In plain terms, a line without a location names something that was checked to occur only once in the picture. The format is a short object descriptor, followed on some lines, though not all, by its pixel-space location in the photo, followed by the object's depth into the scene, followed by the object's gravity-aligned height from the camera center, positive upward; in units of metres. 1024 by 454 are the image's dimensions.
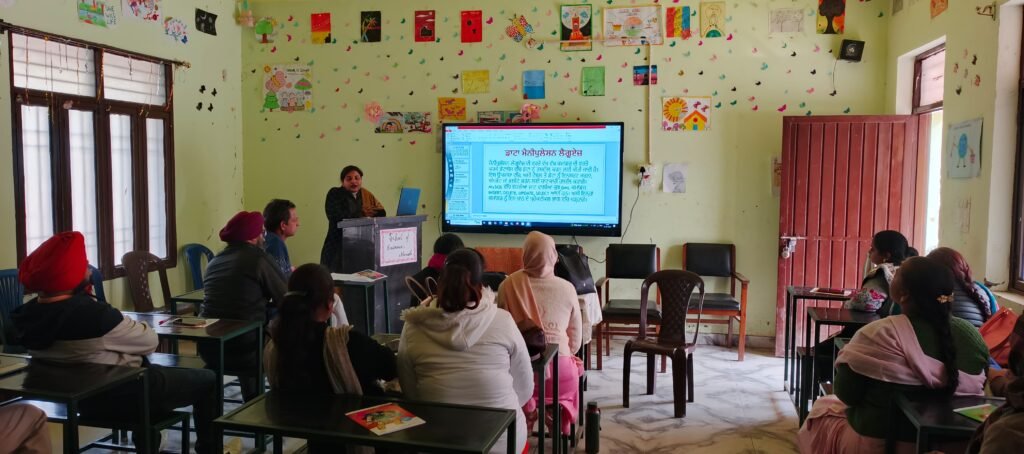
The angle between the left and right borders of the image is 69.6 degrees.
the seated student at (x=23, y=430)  2.28 -0.79
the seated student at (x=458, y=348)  2.33 -0.53
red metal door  5.27 -0.05
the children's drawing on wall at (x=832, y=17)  5.56 +1.27
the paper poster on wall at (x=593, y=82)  5.88 +0.81
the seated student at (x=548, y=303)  3.29 -0.55
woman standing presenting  5.31 -0.17
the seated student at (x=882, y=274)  3.81 -0.46
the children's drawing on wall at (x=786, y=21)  5.61 +1.25
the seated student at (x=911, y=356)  2.33 -0.54
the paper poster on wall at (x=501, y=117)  6.01 +0.54
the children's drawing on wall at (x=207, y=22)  5.93 +1.28
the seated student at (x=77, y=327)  2.64 -0.54
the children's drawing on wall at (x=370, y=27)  6.21 +1.30
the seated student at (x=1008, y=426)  1.69 -0.56
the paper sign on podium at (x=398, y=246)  4.80 -0.43
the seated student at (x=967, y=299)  3.26 -0.50
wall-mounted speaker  5.49 +1.01
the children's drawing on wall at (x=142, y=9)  5.15 +1.21
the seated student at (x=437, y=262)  3.89 -0.43
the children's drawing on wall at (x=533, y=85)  5.97 +0.79
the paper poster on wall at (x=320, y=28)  6.29 +1.30
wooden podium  4.57 -0.52
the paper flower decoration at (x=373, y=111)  6.27 +0.60
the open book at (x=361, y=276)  4.31 -0.57
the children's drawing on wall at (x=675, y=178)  5.85 +0.05
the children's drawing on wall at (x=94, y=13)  4.77 +1.09
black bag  4.59 -0.56
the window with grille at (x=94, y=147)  4.45 +0.21
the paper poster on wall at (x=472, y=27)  6.04 +1.27
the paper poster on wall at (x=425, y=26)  6.12 +1.30
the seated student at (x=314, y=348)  2.26 -0.51
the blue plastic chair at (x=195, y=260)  5.83 -0.64
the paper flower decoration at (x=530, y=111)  5.99 +0.58
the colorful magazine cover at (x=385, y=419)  1.99 -0.66
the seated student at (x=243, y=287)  3.55 -0.52
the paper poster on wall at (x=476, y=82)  6.06 +0.83
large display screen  5.83 +0.04
